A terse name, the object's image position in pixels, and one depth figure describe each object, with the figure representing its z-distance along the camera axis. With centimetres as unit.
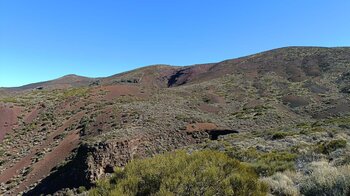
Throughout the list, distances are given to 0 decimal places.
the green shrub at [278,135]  2699
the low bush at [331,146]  1650
